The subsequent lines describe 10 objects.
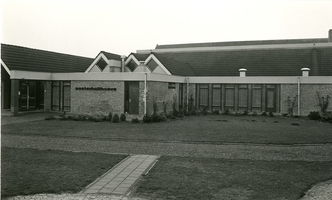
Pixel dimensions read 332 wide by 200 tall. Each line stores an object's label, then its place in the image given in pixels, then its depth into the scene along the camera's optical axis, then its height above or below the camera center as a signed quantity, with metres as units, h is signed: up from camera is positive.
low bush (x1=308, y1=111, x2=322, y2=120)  22.17 -1.10
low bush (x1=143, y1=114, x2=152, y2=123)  18.91 -1.24
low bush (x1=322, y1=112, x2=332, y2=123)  21.00 -1.14
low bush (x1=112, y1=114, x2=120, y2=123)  18.82 -1.25
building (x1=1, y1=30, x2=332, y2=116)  22.16 +1.42
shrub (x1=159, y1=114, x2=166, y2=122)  19.88 -1.20
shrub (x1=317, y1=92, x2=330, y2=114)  23.83 -0.19
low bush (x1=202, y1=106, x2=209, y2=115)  26.06 -0.99
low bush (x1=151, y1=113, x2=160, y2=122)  19.32 -1.20
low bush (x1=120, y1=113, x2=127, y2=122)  19.33 -1.16
